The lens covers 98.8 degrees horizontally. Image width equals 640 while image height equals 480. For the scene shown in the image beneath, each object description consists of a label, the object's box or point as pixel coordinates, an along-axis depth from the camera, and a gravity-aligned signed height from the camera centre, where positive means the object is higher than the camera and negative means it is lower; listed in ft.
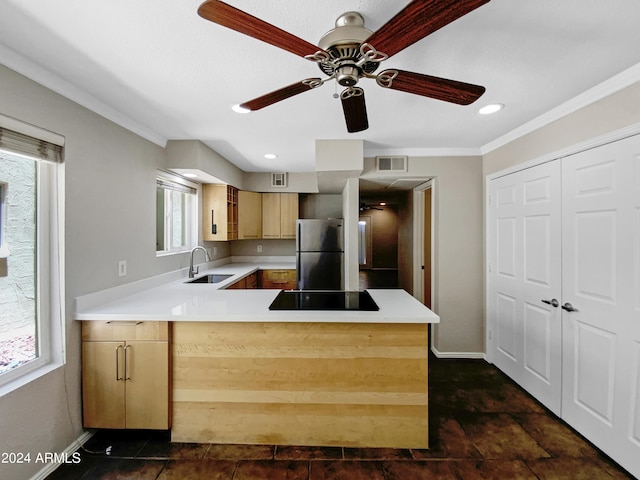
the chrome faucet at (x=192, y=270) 10.39 -1.21
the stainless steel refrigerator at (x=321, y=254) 12.26 -0.70
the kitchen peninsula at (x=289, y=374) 5.78 -2.90
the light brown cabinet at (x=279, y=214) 14.74 +1.30
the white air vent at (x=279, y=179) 14.46 +3.13
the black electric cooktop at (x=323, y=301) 6.13 -1.53
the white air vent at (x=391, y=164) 10.25 +2.78
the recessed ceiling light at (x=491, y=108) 6.64 +3.23
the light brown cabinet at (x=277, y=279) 13.87 -2.06
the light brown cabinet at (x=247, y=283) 10.66 -1.87
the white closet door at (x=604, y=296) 5.25 -1.23
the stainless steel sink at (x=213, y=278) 10.66 -1.57
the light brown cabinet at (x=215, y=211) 12.10 +1.20
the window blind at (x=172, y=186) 9.36 +1.95
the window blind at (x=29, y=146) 4.62 +1.68
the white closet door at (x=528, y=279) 6.98 -1.19
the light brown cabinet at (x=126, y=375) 5.91 -2.96
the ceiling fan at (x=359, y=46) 2.80 +2.31
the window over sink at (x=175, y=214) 9.69 +0.95
